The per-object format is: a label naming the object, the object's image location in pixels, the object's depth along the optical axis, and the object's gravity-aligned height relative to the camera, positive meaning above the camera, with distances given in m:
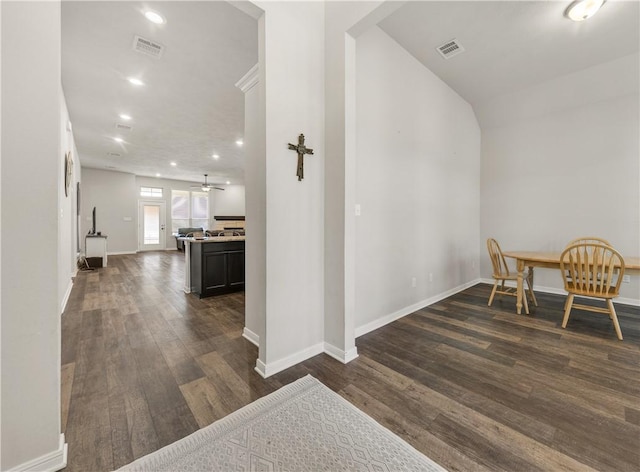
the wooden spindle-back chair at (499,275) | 3.39 -0.54
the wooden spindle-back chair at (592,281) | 2.54 -0.48
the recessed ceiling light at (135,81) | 3.34 +2.00
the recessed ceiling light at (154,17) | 2.27 +1.95
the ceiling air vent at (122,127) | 4.93 +2.08
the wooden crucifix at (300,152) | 2.10 +0.67
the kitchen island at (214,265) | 3.98 -0.50
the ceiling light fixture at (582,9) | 2.33 +2.11
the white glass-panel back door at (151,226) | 10.16 +0.32
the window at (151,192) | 10.19 +1.69
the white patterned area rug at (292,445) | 1.24 -1.09
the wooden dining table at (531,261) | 3.01 -0.32
